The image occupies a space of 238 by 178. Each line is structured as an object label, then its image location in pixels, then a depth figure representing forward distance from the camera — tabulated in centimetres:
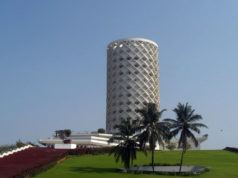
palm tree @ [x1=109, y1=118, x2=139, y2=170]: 3650
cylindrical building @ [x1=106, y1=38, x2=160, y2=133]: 10331
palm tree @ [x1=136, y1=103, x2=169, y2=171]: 3769
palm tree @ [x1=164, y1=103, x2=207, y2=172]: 3922
